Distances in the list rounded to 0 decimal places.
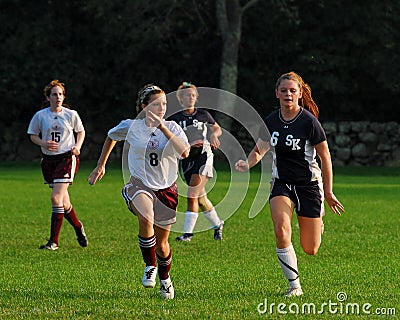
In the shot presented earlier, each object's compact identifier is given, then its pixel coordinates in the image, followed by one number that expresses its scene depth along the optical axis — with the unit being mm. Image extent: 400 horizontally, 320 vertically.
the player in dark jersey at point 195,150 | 27172
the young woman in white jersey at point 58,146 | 25766
